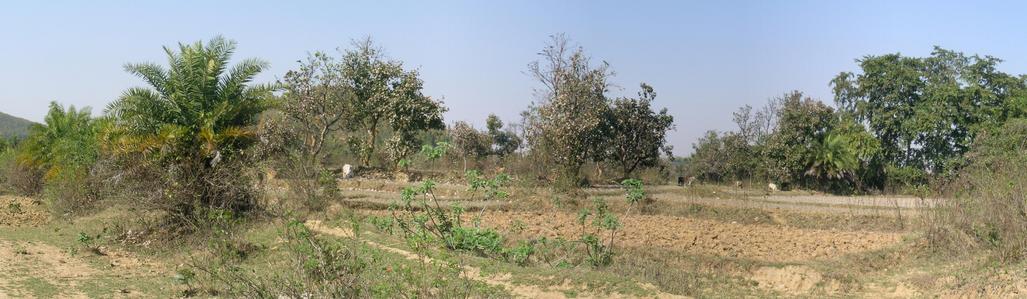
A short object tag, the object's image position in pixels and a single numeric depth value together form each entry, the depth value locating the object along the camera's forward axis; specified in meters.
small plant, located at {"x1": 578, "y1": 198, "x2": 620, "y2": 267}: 10.18
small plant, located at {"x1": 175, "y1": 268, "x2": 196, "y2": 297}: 7.60
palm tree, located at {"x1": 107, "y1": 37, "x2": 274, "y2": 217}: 12.84
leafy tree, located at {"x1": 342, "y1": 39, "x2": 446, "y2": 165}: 26.38
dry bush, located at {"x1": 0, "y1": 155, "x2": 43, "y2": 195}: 23.73
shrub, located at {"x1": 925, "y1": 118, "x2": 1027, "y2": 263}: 10.59
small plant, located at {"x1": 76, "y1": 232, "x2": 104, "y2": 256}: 11.91
